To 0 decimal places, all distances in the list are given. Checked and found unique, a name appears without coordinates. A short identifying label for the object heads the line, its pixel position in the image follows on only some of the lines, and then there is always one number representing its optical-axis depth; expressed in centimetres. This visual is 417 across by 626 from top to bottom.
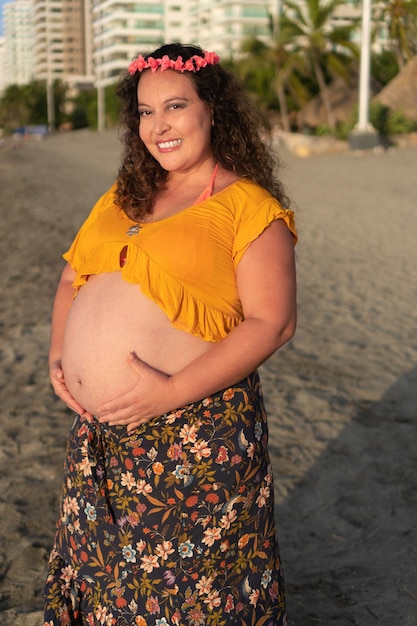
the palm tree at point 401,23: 3772
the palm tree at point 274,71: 3700
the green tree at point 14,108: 10012
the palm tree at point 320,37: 3450
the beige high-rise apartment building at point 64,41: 13412
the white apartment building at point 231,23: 7462
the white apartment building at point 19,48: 12625
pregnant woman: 186
